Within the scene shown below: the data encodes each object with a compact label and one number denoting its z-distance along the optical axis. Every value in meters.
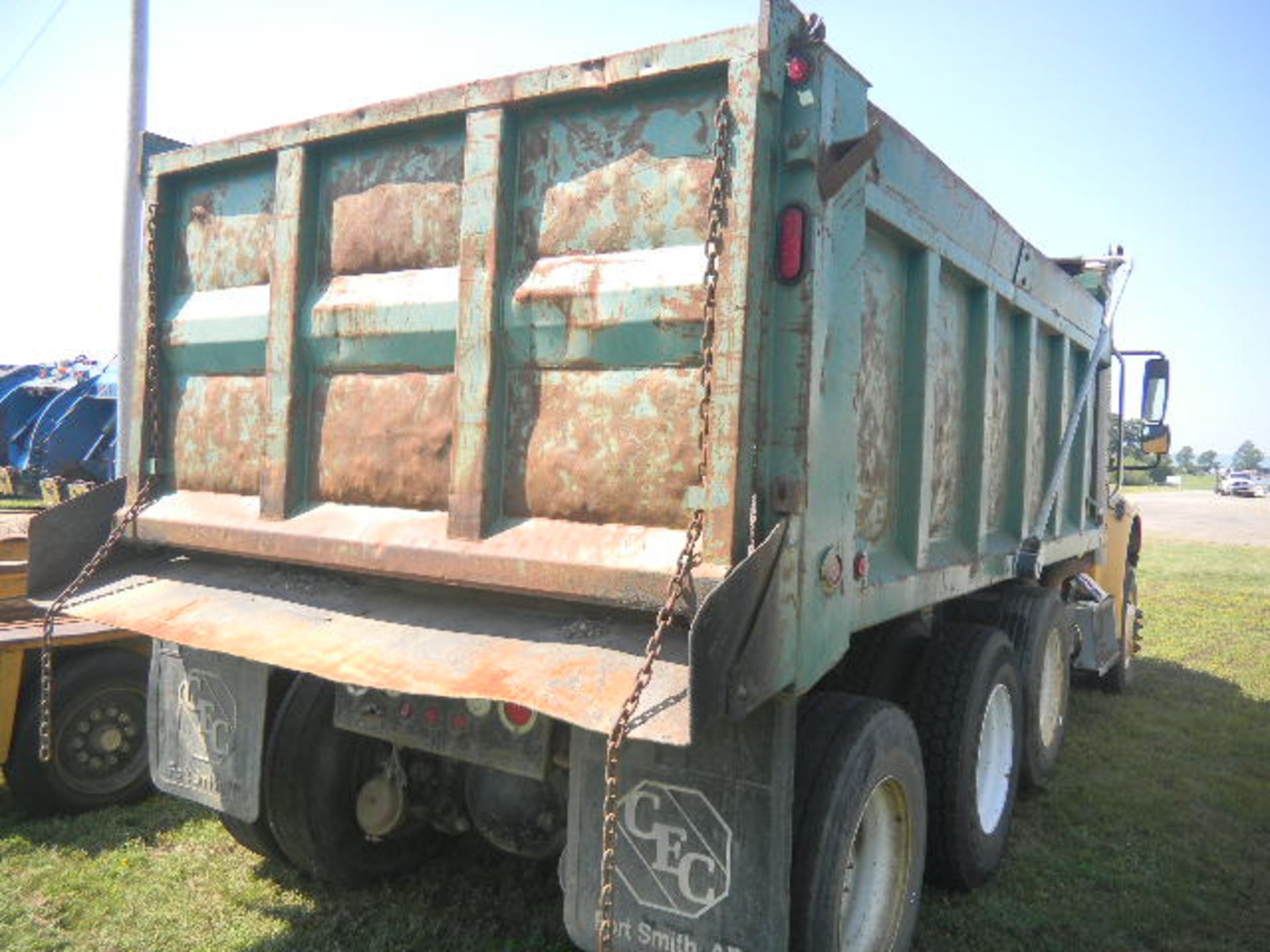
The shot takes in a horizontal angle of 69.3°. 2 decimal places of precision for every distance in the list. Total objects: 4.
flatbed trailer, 3.91
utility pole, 7.85
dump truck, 2.20
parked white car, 55.66
